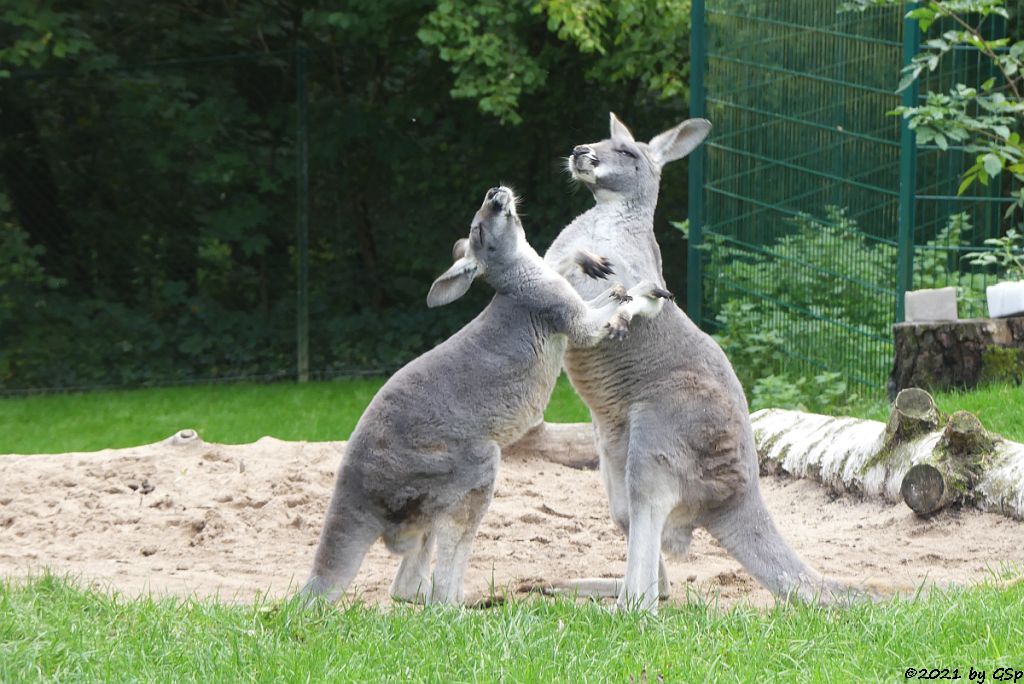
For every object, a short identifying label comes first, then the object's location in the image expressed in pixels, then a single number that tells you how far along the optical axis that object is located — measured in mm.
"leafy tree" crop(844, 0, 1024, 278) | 14180
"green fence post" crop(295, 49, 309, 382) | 24125
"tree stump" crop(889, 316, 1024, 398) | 15586
